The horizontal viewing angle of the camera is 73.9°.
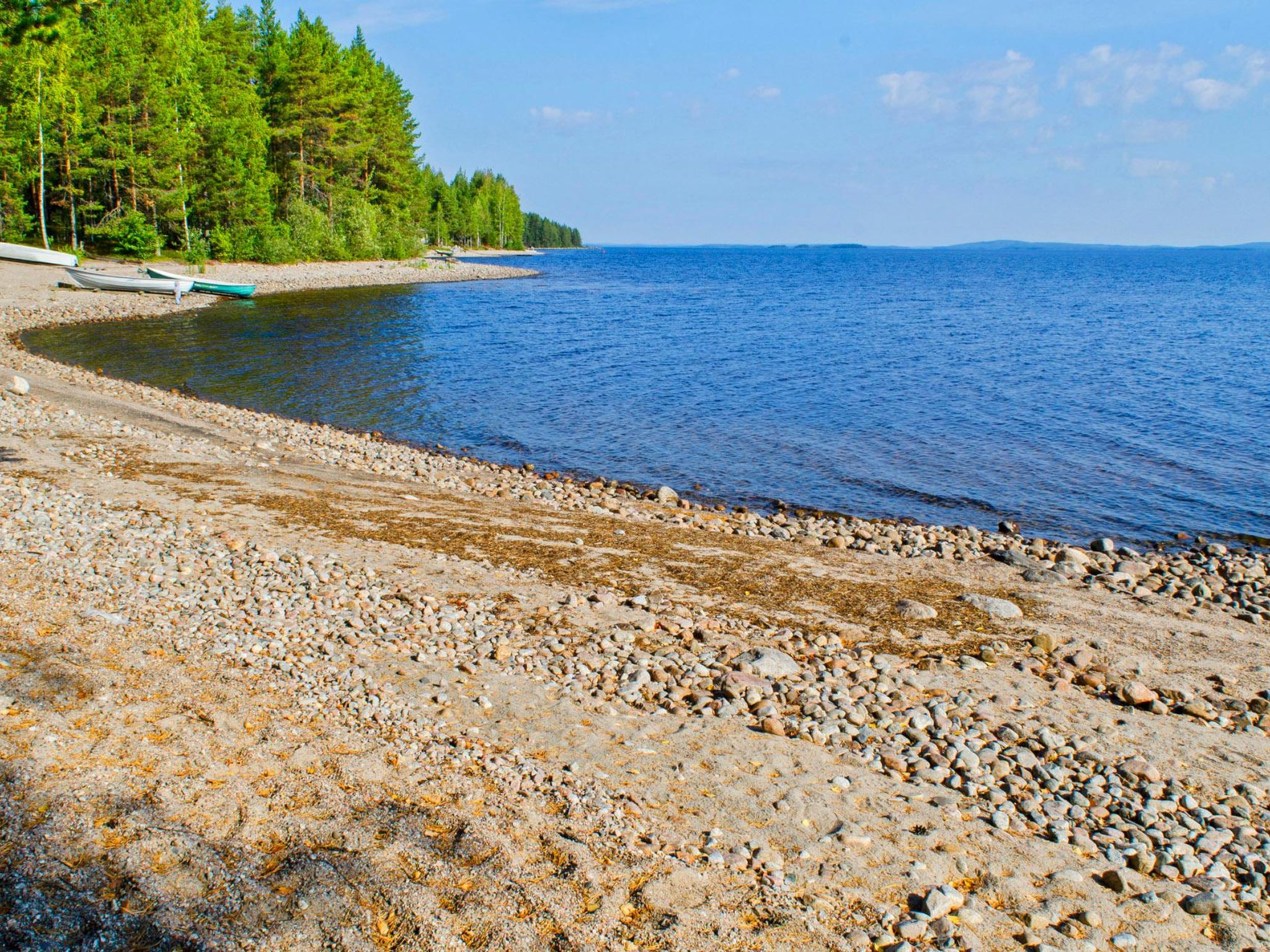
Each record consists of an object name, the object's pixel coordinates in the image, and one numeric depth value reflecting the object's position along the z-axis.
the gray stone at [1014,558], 15.45
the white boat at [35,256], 51.62
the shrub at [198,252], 63.28
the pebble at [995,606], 11.73
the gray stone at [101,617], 8.95
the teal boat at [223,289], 54.38
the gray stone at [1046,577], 14.39
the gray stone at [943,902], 5.59
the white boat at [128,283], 49.44
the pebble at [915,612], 11.32
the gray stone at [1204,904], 5.86
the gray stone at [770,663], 9.24
